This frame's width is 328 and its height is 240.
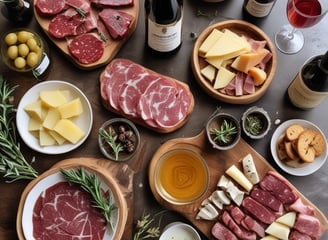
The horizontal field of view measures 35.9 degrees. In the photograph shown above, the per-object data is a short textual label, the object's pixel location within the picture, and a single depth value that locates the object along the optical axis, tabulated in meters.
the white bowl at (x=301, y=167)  1.63
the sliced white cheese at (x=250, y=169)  1.61
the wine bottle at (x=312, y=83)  1.53
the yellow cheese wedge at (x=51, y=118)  1.63
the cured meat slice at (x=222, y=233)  1.58
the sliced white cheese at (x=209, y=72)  1.67
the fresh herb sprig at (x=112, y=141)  1.60
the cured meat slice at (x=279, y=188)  1.59
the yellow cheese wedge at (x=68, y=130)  1.62
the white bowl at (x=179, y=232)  1.57
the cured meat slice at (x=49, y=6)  1.70
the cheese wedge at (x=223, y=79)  1.66
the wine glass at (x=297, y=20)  1.56
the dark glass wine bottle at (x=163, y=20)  1.55
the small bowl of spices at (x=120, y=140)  1.62
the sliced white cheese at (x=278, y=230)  1.57
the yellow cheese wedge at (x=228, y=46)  1.66
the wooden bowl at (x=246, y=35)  1.66
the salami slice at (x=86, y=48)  1.68
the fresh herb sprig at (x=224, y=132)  1.60
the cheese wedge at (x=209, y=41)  1.68
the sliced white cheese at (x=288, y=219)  1.58
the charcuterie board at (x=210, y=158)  1.61
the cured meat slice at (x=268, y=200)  1.60
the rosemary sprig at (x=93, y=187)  1.52
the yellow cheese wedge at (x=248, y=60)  1.63
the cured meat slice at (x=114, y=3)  1.71
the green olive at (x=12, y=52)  1.62
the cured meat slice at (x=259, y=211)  1.59
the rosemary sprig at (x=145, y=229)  1.57
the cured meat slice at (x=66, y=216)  1.57
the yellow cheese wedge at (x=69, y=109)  1.64
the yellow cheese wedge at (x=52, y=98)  1.64
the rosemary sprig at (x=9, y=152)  1.57
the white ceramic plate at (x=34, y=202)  1.55
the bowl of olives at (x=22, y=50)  1.62
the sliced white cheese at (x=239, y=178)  1.60
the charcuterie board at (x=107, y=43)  1.69
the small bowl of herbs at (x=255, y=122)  1.63
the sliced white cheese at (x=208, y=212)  1.59
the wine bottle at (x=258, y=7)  1.68
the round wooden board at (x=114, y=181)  1.54
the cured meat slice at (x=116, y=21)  1.69
